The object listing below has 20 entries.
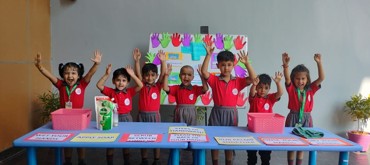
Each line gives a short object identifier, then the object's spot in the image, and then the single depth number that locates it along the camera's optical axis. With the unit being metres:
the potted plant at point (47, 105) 3.87
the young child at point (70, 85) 2.84
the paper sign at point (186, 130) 2.06
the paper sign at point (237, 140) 1.81
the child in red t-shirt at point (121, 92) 2.84
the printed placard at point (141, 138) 1.84
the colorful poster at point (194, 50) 4.05
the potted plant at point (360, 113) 3.96
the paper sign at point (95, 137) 1.82
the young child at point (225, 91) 2.76
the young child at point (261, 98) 2.84
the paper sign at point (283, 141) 1.82
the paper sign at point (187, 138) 1.86
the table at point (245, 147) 1.77
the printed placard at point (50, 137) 1.83
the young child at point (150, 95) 2.94
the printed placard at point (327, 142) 1.85
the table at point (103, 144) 1.76
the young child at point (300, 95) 2.89
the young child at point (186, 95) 2.96
